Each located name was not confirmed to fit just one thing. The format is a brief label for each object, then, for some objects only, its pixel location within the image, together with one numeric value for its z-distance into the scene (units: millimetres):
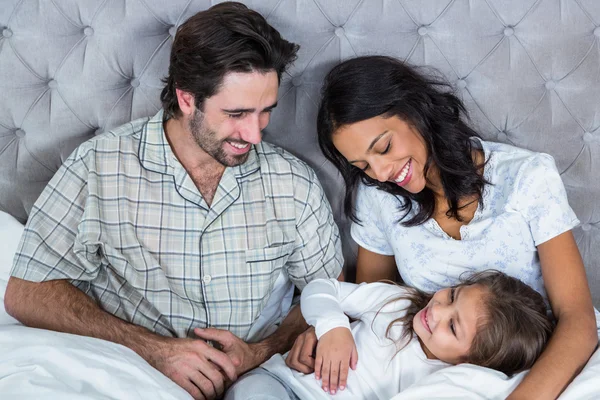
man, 1521
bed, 1692
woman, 1455
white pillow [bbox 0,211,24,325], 1672
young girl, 1411
